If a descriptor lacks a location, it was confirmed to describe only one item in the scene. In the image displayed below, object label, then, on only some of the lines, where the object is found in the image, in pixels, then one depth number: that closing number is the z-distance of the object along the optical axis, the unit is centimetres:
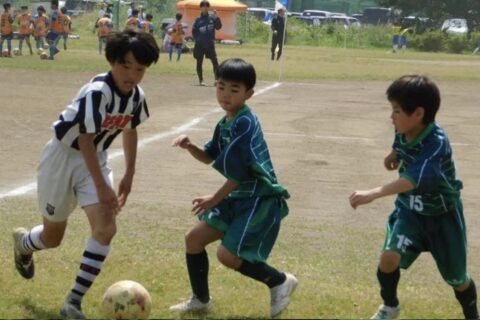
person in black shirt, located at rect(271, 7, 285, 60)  3916
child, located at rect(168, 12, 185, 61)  3859
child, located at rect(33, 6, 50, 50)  3794
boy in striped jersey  623
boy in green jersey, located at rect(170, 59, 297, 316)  630
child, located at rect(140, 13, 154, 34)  3869
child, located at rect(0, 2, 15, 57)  3653
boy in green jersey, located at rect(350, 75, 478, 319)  602
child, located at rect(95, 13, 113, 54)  3916
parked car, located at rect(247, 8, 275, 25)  7093
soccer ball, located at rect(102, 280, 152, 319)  602
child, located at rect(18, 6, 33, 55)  3780
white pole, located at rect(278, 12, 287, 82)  2833
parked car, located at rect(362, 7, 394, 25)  8150
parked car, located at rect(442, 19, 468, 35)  6925
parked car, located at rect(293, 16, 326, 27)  7007
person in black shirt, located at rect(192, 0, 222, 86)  2718
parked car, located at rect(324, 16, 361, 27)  7056
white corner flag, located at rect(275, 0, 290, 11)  3875
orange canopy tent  5441
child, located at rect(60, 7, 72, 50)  3741
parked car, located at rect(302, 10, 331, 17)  7841
